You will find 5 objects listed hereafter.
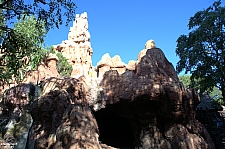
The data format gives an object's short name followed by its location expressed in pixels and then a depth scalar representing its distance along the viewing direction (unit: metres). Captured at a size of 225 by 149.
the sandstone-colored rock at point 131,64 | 15.10
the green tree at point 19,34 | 5.05
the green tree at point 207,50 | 12.84
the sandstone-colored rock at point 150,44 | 12.98
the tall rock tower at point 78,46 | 36.72
